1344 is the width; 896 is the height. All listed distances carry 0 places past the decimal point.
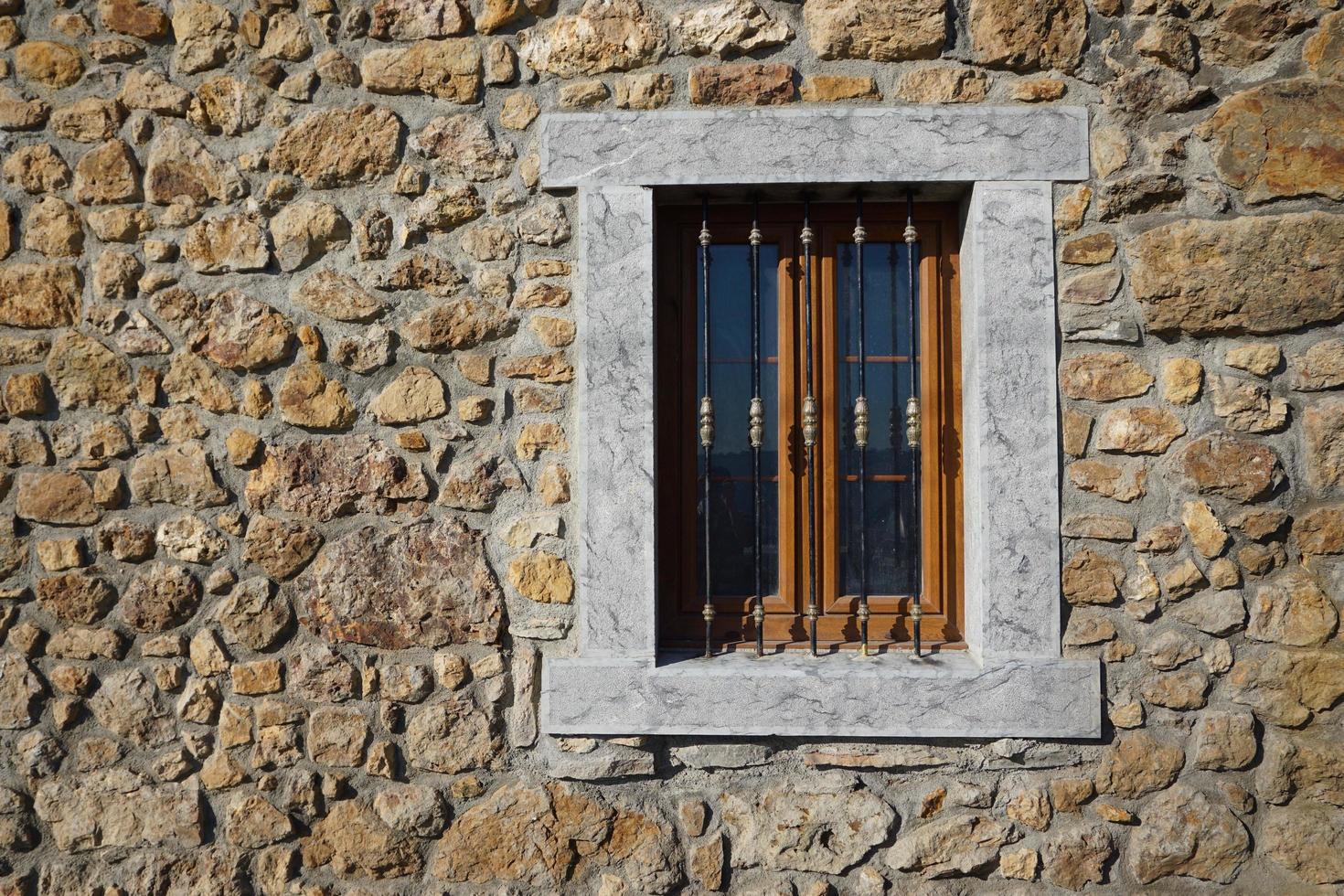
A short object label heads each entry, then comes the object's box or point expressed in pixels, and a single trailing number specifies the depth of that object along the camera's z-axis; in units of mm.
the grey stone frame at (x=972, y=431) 2350
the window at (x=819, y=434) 2553
